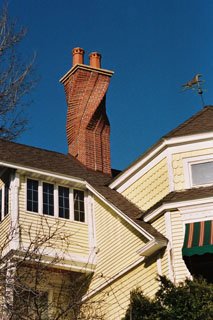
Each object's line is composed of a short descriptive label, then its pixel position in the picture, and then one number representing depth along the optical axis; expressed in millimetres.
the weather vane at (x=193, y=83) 22000
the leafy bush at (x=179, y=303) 13617
